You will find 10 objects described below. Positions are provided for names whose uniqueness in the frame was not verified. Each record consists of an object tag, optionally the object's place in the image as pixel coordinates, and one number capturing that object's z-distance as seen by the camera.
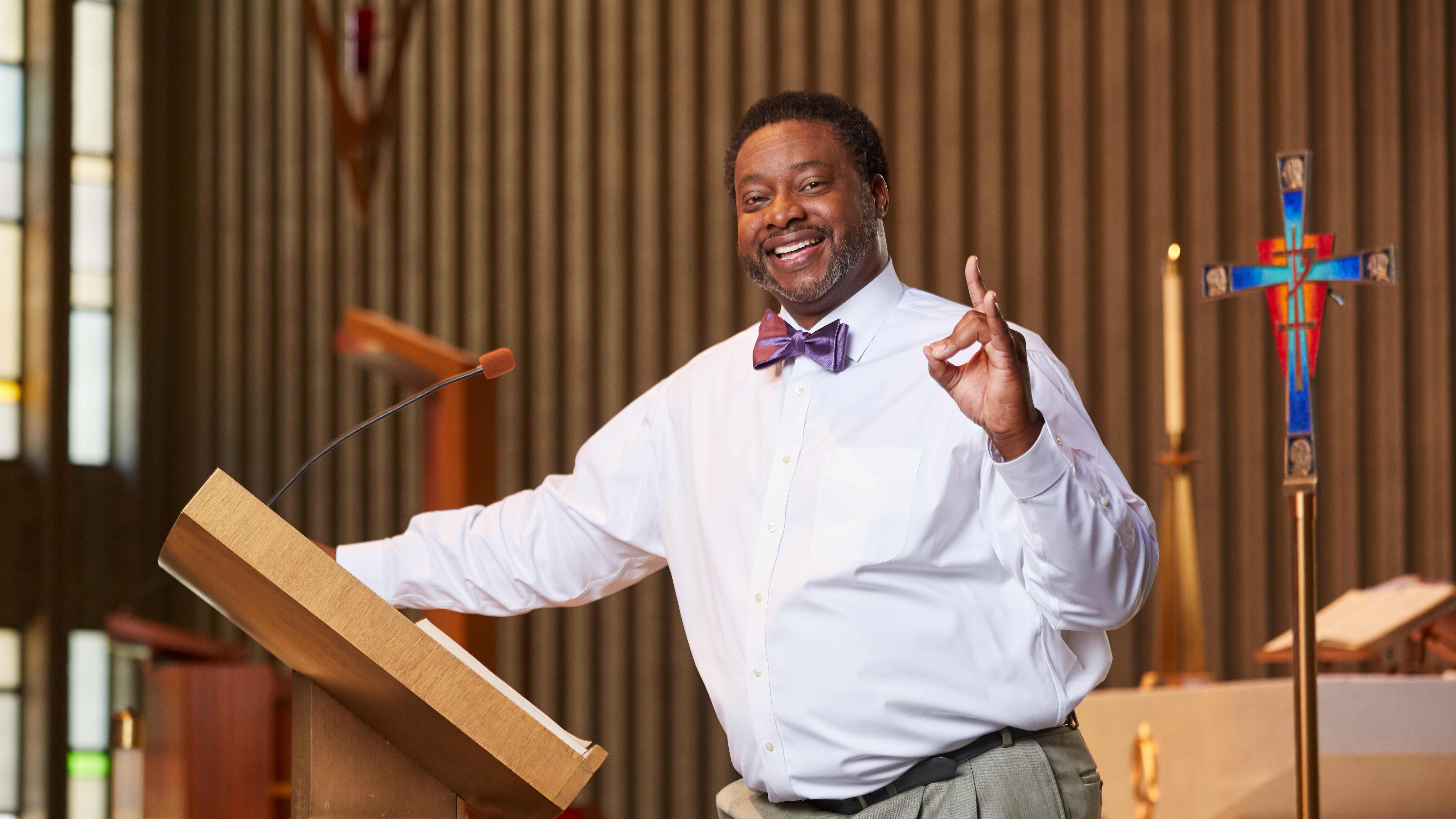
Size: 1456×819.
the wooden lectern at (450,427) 6.00
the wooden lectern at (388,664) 2.72
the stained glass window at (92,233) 11.68
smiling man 3.22
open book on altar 5.58
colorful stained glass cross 4.10
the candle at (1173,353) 6.44
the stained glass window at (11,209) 10.88
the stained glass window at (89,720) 11.04
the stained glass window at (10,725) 10.57
